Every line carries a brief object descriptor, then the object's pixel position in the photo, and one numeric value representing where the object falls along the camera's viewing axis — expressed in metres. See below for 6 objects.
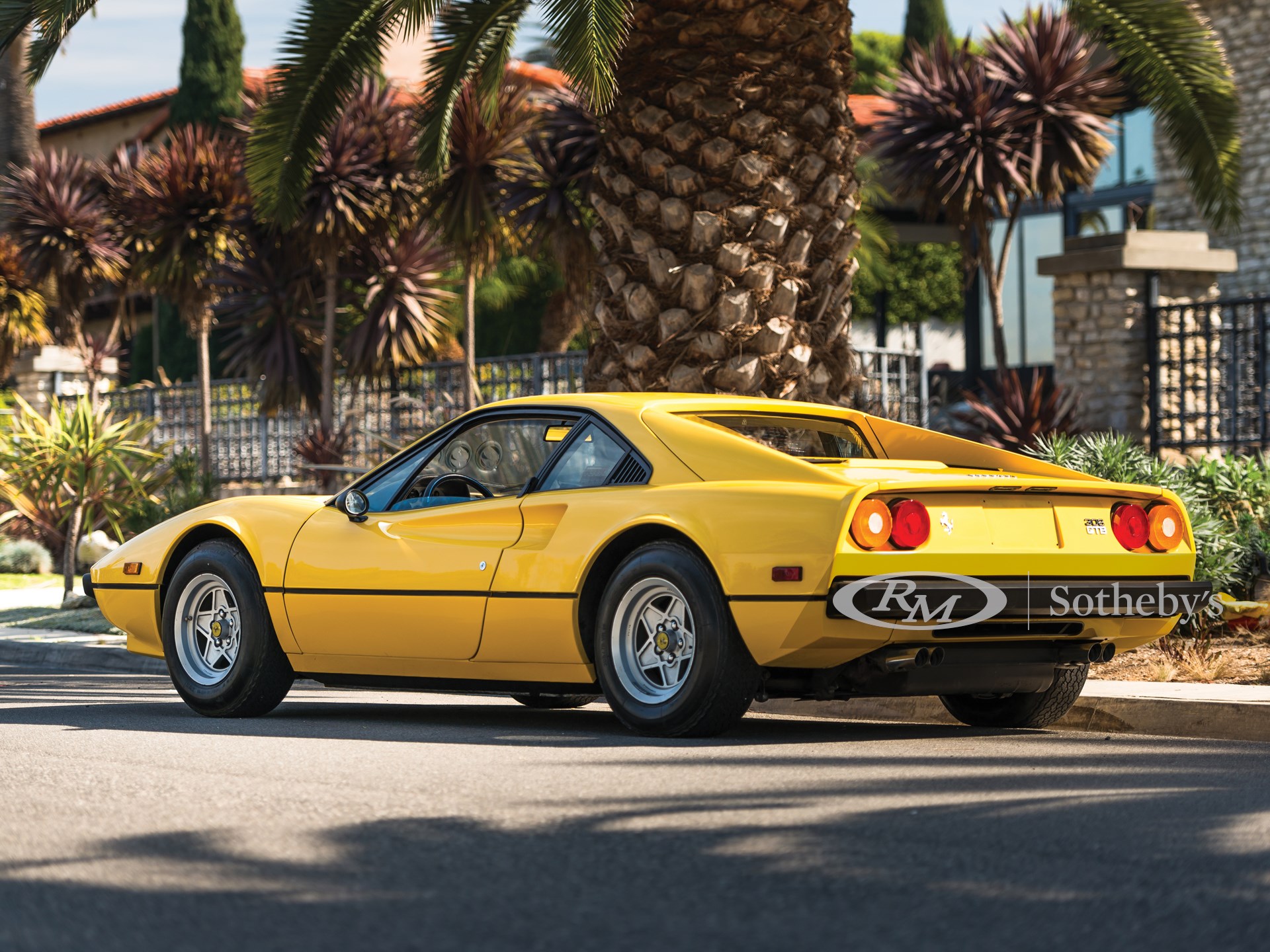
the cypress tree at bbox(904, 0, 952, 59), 49.28
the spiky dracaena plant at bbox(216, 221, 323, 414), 22.31
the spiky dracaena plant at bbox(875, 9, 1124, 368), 19.95
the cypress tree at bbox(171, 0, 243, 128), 38.81
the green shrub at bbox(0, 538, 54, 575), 20.72
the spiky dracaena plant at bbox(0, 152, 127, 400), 26.34
